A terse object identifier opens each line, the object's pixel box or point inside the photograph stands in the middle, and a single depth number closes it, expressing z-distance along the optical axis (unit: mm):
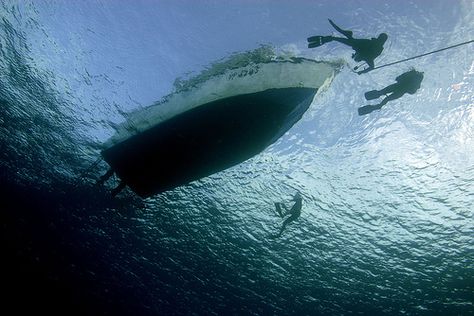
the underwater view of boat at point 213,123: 7242
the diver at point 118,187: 9367
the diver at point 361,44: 5855
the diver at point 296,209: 10230
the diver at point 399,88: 6137
